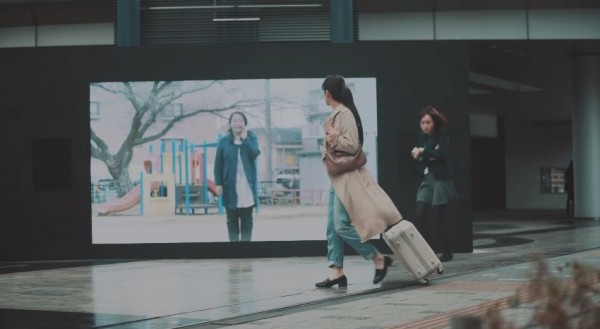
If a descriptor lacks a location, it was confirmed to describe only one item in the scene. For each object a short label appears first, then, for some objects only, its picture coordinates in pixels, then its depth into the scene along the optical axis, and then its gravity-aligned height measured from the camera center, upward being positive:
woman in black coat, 11.31 +0.11
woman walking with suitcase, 8.79 -0.13
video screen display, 12.83 +0.40
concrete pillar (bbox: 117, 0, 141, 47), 13.89 +2.33
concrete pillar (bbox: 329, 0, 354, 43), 13.82 +2.30
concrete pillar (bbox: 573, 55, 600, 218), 24.75 +0.94
